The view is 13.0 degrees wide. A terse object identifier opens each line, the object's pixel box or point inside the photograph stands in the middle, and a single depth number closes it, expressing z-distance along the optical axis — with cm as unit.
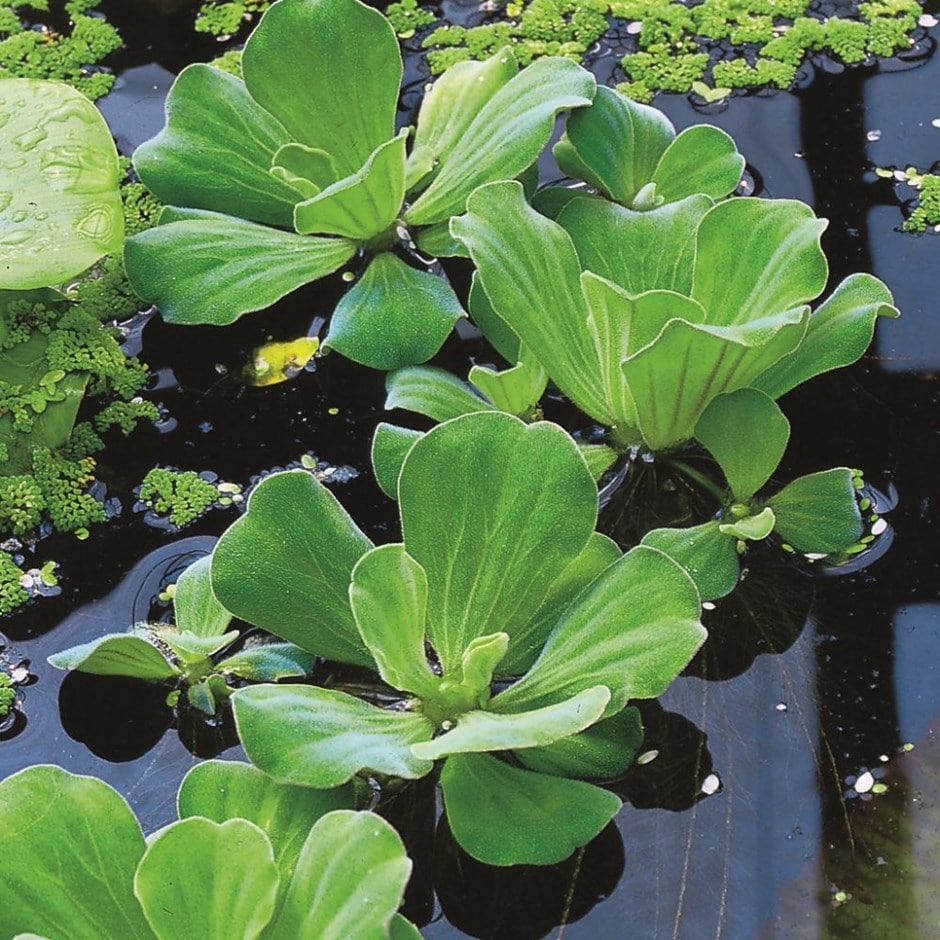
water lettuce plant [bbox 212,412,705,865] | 135
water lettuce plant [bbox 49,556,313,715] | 140
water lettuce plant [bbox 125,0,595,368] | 150
